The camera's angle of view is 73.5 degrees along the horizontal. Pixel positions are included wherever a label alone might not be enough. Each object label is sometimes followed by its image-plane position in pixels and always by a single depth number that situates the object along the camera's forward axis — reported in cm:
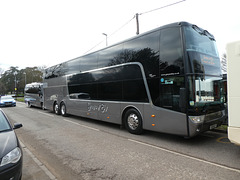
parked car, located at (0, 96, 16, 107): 2150
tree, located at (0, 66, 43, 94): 7138
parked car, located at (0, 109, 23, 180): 269
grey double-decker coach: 490
